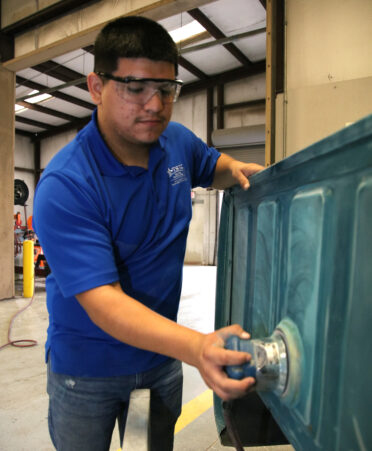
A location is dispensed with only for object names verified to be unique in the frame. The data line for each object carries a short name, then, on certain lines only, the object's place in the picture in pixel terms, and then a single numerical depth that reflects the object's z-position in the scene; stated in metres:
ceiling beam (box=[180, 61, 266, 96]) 8.84
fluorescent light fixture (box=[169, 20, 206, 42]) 6.88
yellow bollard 5.46
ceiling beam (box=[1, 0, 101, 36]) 4.11
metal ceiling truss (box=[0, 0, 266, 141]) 4.44
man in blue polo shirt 0.96
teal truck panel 0.64
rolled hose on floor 3.43
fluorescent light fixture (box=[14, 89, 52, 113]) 10.12
